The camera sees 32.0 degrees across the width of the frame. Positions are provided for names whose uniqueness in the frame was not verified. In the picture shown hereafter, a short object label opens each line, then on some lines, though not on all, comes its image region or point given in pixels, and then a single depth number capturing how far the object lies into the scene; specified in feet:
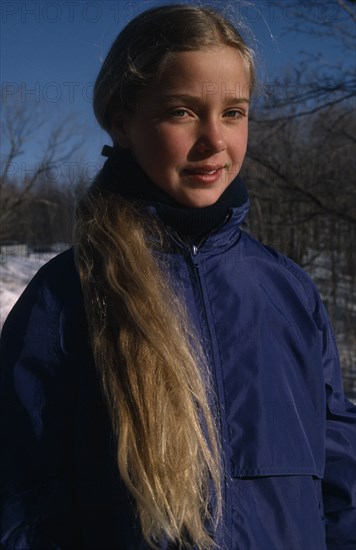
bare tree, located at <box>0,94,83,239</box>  52.39
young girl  3.55
